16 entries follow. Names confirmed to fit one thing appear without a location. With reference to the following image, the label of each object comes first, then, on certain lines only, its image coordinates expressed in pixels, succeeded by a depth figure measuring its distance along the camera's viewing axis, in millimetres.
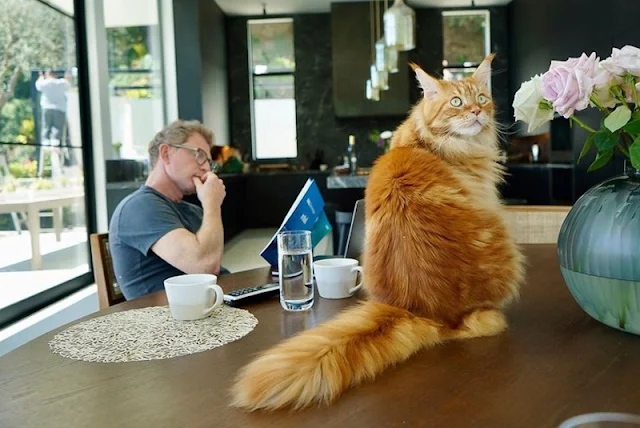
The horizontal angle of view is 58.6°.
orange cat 748
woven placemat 860
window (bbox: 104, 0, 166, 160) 4207
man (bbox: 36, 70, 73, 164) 3020
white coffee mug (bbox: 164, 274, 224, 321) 1002
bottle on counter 5080
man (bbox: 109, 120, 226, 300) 1653
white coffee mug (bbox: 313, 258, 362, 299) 1149
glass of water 1083
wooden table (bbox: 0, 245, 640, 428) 618
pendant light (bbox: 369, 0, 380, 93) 7396
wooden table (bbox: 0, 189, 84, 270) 2664
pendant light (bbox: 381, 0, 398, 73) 4750
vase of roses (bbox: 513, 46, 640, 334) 808
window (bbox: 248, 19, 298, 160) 8047
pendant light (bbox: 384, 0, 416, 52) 3582
